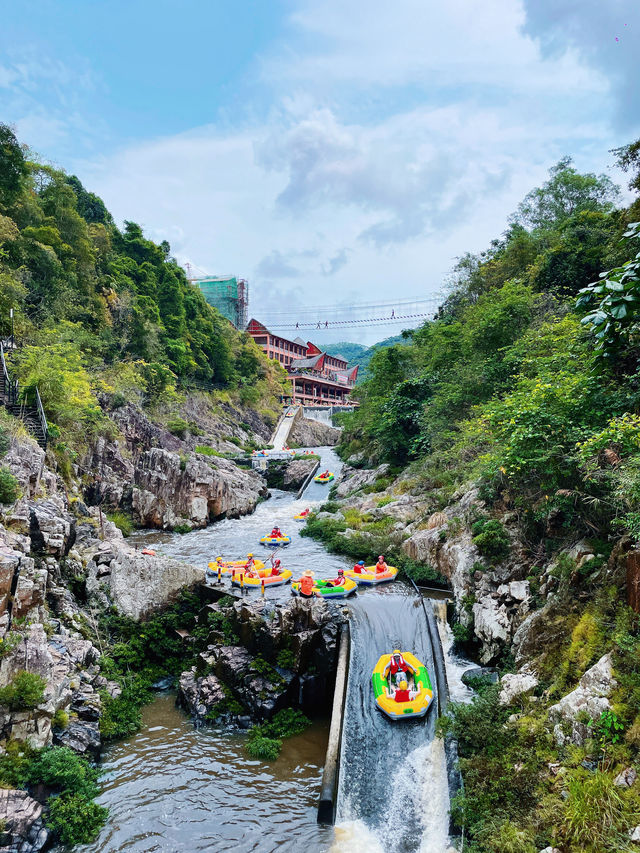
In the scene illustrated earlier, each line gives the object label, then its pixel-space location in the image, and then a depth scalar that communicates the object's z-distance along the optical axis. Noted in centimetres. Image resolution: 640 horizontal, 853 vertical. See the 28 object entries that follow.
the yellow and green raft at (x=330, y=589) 1420
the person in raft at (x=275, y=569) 1617
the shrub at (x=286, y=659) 1151
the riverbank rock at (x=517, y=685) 853
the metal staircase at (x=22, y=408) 1667
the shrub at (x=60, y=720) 900
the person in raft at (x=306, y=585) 1370
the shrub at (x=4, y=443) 1312
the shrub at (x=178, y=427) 3131
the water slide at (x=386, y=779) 769
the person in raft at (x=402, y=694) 971
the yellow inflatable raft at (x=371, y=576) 1546
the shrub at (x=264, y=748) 970
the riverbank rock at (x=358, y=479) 2652
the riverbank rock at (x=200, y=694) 1094
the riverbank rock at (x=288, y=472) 3462
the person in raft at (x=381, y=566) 1584
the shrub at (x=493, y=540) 1193
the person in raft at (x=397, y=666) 1053
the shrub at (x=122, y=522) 2095
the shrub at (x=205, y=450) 3089
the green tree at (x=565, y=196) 3161
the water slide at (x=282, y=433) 4812
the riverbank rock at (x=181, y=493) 2322
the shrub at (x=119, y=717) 998
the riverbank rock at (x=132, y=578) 1334
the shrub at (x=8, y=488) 1134
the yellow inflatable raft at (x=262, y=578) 1534
